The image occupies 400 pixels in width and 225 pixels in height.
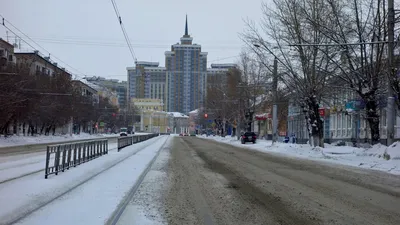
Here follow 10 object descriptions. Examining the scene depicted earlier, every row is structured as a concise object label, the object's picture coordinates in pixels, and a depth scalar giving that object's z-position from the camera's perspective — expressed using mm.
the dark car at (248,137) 58906
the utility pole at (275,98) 34894
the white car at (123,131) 98575
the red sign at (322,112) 43272
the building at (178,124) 148825
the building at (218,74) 65050
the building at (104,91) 131875
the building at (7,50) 59912
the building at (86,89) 73812
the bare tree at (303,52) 31000
